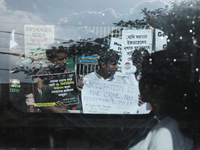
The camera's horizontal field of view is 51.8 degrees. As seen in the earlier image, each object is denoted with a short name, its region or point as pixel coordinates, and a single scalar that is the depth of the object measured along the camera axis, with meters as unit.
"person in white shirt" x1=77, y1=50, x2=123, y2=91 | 2.39
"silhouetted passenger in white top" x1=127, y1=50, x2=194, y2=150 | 2.07
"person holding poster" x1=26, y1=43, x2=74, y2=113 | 2.39
